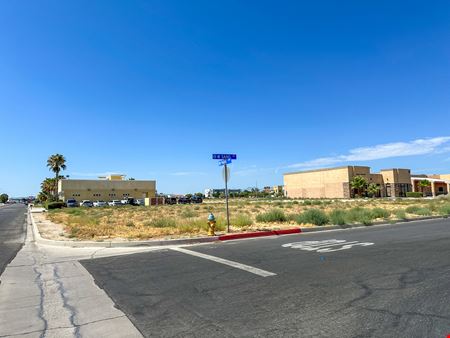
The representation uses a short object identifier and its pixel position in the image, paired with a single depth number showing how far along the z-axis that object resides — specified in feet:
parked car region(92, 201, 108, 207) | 230.07
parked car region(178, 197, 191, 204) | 264.11
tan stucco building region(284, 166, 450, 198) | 325.42
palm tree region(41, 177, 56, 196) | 335.92
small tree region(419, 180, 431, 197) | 335.26
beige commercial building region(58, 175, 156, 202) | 295.07
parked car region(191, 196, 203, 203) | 270.83
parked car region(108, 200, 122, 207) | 236.18
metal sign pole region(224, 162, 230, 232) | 52.85
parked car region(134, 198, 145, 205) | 248.36
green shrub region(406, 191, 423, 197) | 303.93
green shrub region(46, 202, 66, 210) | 189.26
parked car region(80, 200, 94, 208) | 224.39
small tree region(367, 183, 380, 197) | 316.40
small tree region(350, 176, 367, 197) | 312.91
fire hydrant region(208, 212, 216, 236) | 48.63
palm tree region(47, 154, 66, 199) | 263.84
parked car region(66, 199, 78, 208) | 212.76
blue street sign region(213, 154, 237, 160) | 52.16
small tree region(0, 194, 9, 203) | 646.33
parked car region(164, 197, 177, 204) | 254.72
